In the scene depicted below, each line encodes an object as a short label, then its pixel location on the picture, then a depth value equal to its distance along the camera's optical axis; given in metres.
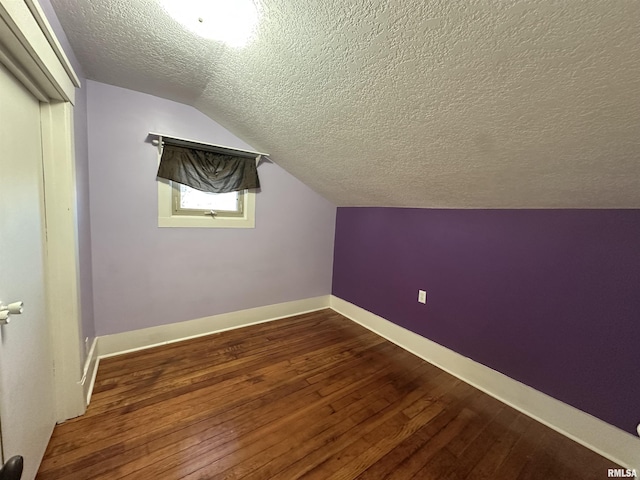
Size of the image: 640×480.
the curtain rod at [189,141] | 2.02
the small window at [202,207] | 2.20
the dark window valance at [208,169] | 2.13
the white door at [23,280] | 0.89
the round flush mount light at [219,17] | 1.12
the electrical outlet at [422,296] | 2.35
